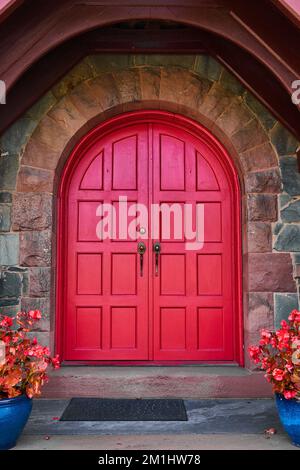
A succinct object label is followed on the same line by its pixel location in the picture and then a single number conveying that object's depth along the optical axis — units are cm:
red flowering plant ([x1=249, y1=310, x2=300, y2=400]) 300
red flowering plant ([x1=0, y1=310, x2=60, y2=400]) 295
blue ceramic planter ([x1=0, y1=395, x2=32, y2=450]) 288
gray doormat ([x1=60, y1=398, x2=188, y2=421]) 361
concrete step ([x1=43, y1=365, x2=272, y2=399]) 412
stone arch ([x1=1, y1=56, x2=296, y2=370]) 430
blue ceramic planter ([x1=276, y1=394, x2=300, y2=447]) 298
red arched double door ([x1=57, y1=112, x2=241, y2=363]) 457
